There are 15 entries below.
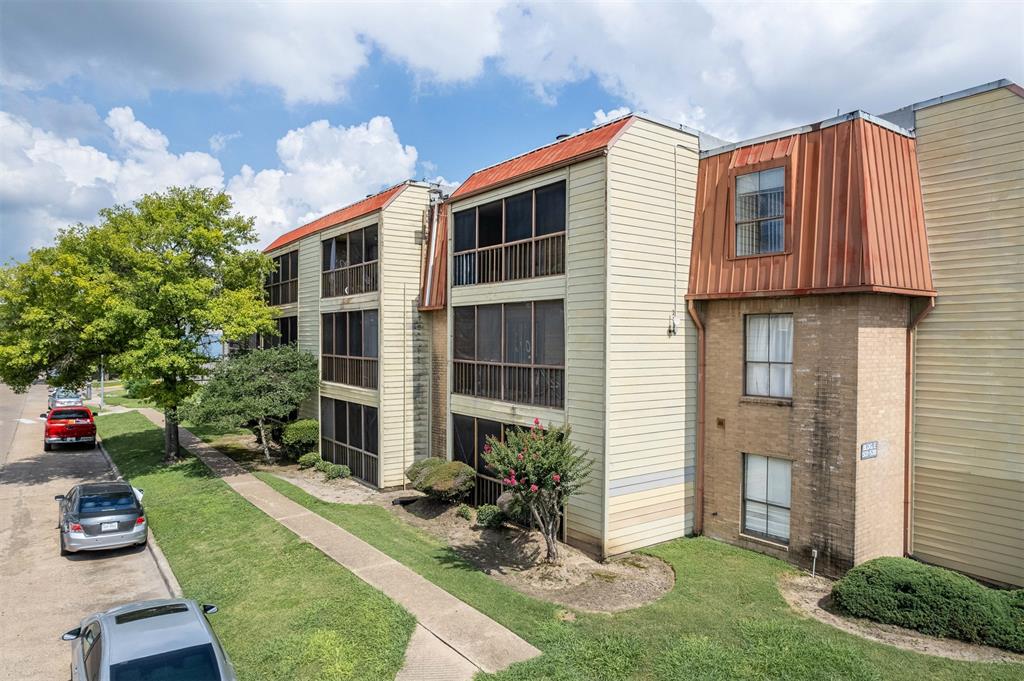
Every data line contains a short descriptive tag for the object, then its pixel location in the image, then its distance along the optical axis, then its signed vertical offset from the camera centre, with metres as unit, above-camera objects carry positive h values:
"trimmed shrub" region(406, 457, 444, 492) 15.62 -3.69
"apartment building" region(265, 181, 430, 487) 18.28 -0.17
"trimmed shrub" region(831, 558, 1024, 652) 8.72 -4.10
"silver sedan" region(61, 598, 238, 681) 6.50 -3.59
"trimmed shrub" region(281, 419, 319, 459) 22.09 -3.82
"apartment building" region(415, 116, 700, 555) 12.14 +0.39
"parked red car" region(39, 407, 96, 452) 25.88 -4.17
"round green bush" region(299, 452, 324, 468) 21.57 -4.59
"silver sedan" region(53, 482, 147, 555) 13.11 -4.20
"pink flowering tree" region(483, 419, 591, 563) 11.09 -2.60
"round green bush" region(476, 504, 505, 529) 14.29 -4.43
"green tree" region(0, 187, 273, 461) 19.38 +0.97
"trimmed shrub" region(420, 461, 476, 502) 15.12 -3.77
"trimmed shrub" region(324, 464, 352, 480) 19.70 -4.60
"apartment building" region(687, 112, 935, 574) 10.97 -0.02
